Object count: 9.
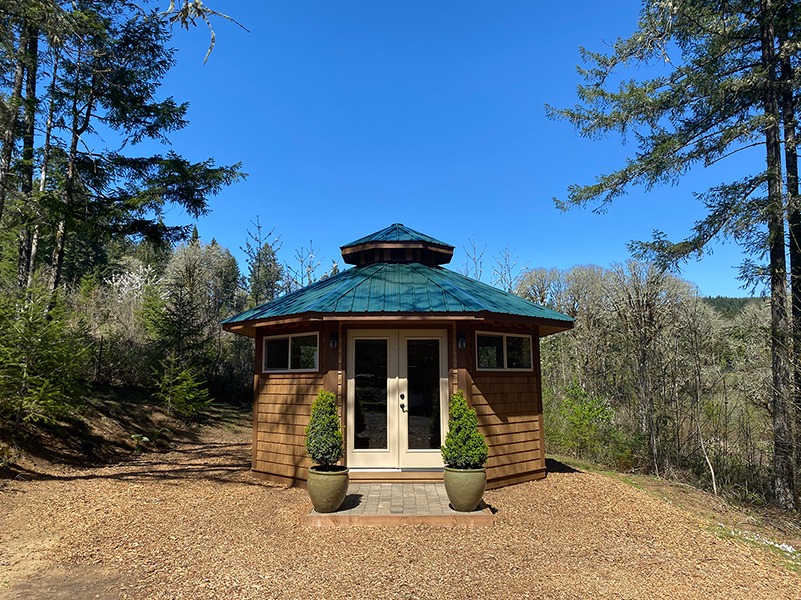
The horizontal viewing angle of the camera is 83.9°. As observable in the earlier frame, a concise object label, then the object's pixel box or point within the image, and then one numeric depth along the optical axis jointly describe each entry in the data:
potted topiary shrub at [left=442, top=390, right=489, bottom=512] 5.12
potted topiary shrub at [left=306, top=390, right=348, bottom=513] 5.10
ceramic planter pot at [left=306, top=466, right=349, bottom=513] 5.09
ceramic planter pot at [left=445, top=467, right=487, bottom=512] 5.10
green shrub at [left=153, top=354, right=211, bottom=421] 13.00
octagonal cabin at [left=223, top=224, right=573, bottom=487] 6.50
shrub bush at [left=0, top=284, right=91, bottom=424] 7.15
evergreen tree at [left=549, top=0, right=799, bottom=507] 7.76
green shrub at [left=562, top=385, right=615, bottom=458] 9.55
